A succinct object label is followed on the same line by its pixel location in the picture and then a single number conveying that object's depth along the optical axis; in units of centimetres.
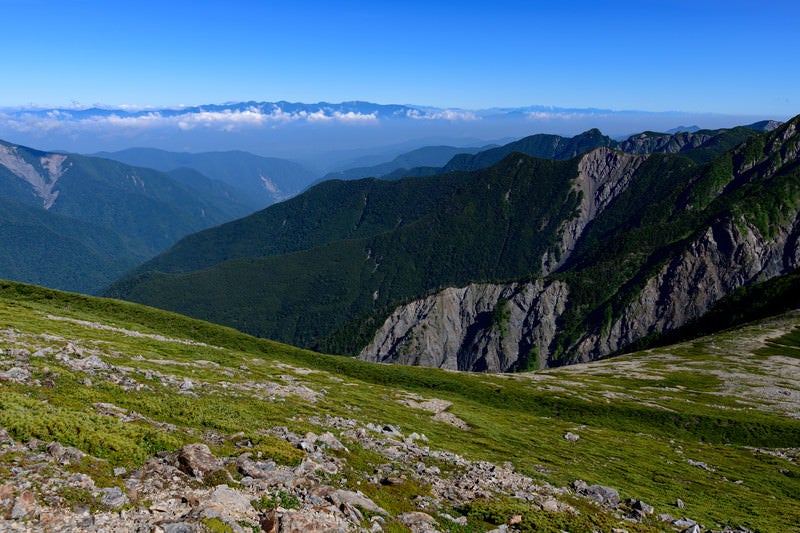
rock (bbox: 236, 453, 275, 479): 2398
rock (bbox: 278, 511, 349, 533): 1961
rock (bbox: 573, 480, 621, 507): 3585
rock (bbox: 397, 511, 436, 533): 2412
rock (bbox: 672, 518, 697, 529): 3316
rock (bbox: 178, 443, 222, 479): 2236
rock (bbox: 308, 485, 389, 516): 2327
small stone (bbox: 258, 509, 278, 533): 1909
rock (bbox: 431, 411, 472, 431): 5783
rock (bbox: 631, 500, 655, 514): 3434
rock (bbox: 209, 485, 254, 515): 1995
